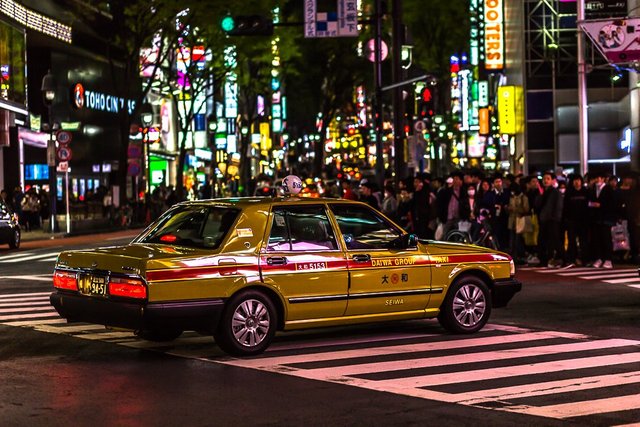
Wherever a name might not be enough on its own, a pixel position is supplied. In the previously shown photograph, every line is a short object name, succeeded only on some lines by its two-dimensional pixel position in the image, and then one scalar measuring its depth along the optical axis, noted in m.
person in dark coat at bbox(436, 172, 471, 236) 23.58
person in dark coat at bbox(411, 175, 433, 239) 24.19
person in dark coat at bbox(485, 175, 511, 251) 23.64
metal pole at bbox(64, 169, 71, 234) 40.80
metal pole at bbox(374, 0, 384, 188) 29.67
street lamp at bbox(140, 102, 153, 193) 54.00
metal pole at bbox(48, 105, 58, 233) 41.38
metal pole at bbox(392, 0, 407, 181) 28.00
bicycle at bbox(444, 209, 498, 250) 23.22
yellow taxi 10.98
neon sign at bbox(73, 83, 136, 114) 53.84
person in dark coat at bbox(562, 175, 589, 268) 21.66
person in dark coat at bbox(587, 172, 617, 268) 21.55
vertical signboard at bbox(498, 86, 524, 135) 54.38
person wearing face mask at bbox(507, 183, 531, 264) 22.88
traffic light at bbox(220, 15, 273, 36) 28.09
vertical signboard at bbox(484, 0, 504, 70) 59.34
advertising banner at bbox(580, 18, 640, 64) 24.34
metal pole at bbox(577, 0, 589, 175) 29.59
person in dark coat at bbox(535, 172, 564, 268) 22.12
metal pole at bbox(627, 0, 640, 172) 35.47
